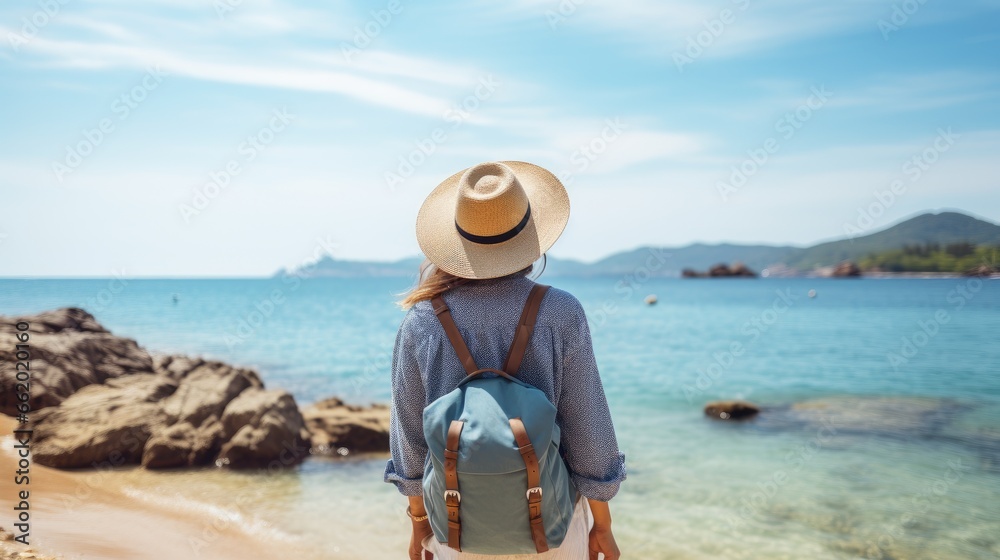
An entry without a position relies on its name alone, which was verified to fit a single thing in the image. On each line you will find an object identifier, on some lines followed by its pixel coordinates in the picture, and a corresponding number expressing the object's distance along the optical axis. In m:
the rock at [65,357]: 8.51
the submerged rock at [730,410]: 11.82
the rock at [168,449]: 7.42
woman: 2.02
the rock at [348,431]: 8.69
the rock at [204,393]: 8.05
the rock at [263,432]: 7.69
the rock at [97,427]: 7.18
